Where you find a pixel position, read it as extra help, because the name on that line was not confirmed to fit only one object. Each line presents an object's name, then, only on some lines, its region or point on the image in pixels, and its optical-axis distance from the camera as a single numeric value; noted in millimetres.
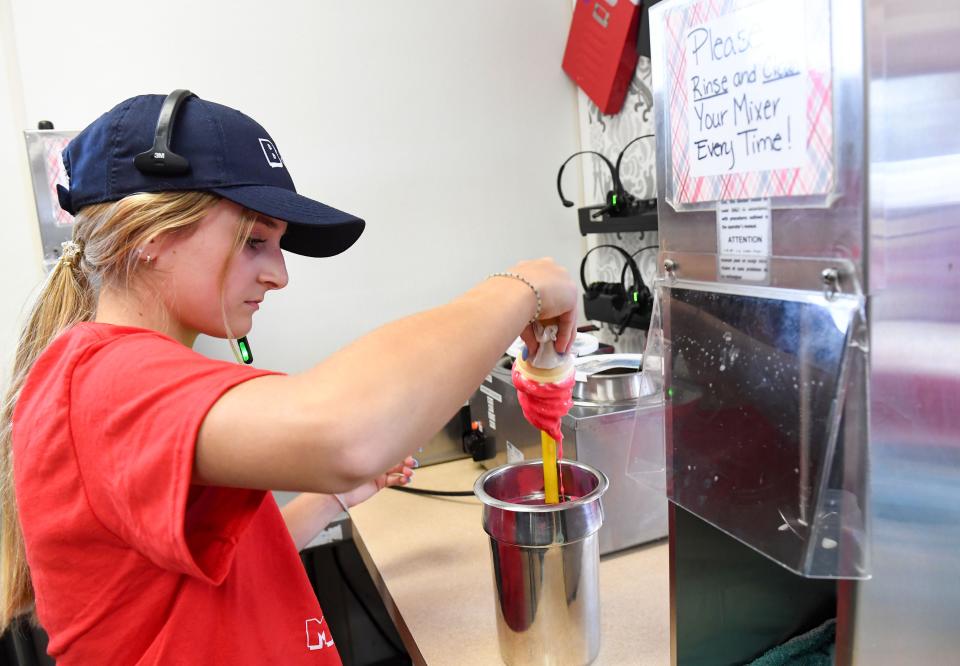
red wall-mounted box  1566
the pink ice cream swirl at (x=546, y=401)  801
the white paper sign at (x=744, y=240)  526
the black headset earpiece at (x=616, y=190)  1620
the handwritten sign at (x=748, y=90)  485
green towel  686
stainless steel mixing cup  799
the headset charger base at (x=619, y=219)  1502
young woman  529
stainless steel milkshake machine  441
